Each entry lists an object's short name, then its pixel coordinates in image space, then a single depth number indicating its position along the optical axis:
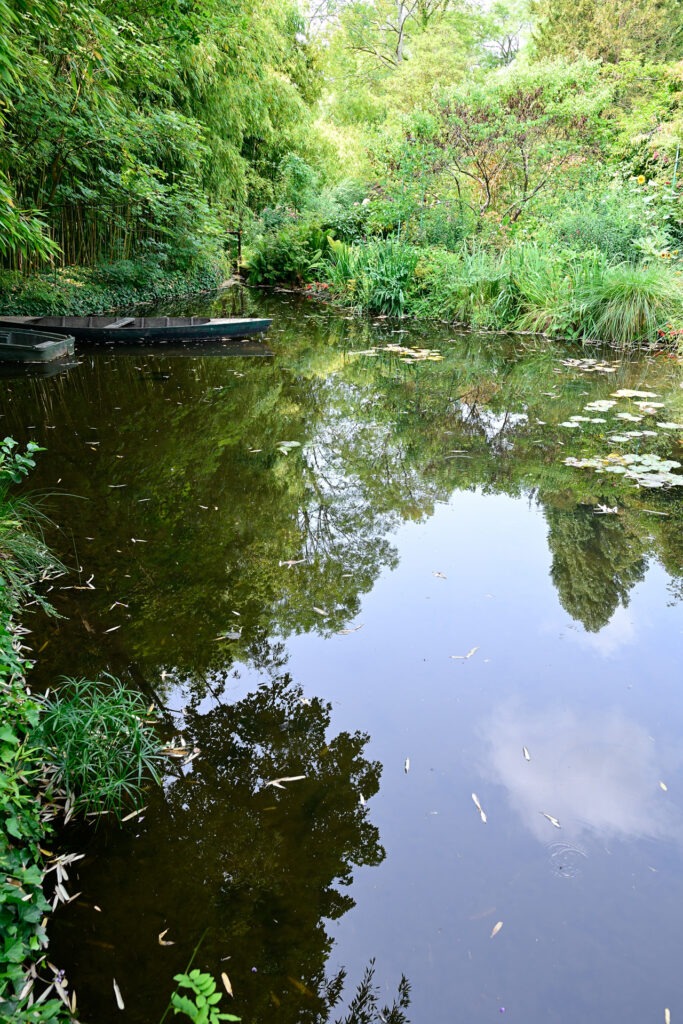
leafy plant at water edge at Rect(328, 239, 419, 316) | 12.36
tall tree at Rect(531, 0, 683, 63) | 18.31
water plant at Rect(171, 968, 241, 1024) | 1.37
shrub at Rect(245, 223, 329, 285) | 16.08
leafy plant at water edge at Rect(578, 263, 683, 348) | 9.07
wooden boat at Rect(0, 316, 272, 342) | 9.08
